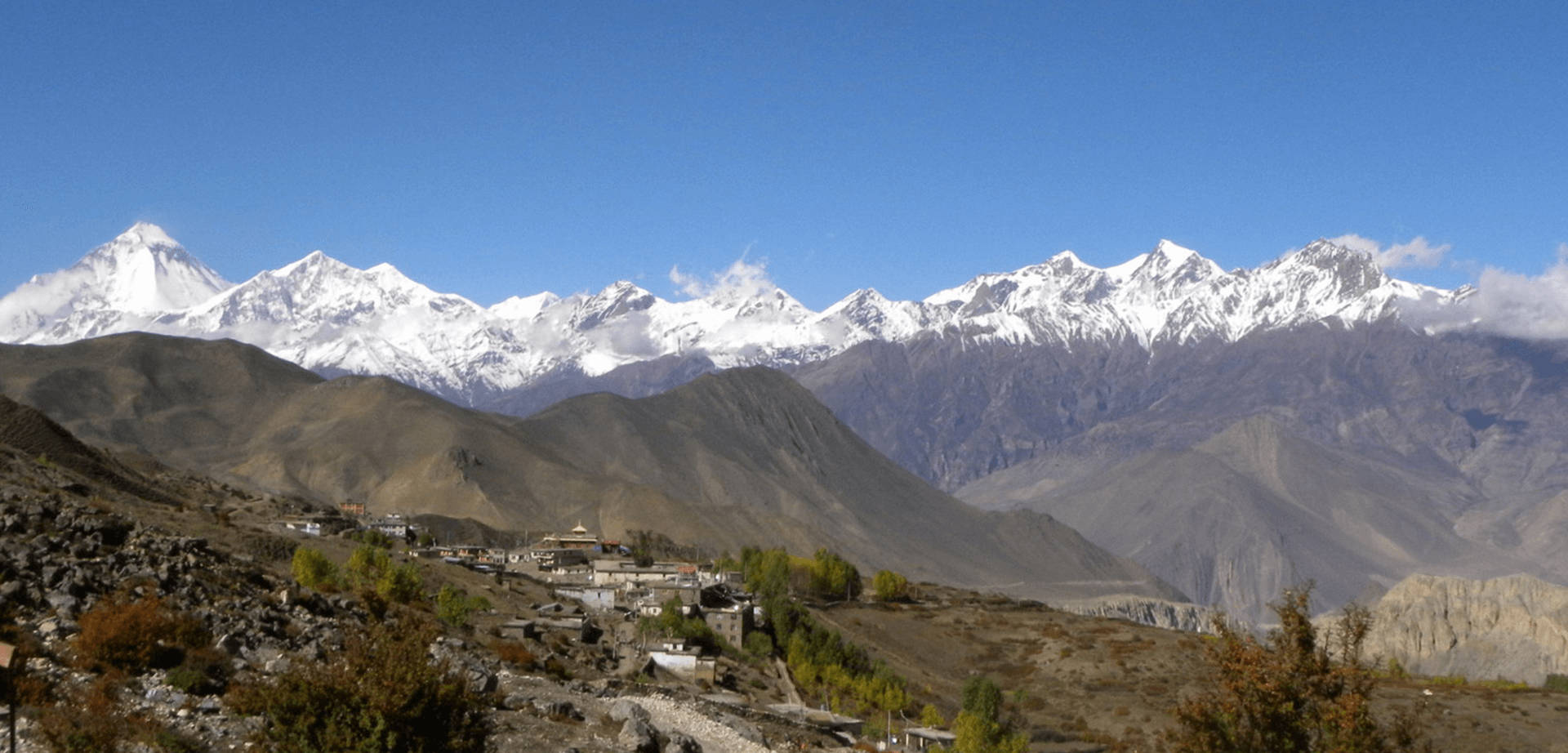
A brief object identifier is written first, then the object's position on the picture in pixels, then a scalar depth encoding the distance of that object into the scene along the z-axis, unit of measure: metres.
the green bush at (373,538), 75.44
